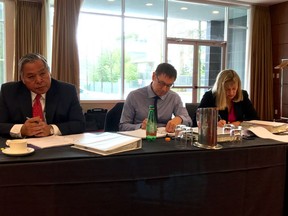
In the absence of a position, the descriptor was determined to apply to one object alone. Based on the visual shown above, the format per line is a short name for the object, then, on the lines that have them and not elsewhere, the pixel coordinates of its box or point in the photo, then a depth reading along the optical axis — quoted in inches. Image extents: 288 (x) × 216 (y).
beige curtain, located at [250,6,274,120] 275.9
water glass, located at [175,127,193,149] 64.4
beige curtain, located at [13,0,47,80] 206.1
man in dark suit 70.9
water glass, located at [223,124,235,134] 69.9
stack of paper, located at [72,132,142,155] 53.1
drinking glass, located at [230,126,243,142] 67.8
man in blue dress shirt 86.0
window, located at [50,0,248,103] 235.9
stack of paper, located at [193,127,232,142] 66.4
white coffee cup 49.8
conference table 46.6
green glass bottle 65.9
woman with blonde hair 99.0
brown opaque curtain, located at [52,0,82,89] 208.5
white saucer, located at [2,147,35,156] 48.9
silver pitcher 60.6
